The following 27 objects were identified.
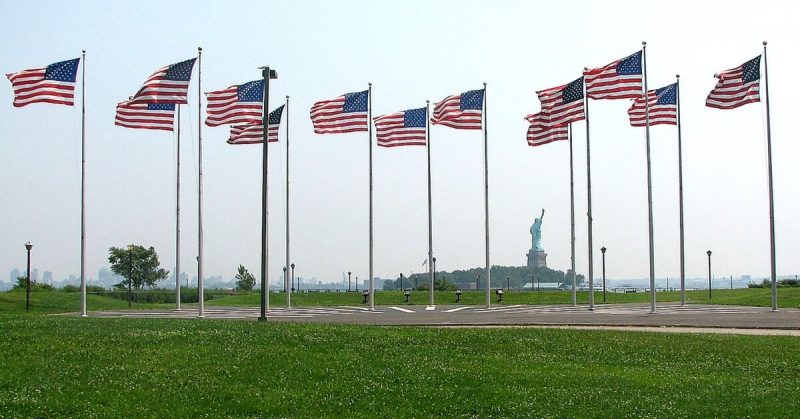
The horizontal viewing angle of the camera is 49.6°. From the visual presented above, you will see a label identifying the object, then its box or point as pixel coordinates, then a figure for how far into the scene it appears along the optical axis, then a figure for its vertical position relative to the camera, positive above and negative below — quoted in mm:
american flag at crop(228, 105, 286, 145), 33812 +5265
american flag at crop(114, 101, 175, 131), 30703 +5446
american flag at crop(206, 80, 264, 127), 30922 +5864
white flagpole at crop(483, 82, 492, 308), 38809 +4399
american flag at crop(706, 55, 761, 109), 33656 +6990
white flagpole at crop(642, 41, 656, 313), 32222 +2482
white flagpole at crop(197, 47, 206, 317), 31078 +2715
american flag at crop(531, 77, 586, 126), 34812 +6622
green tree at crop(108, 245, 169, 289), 83625 +401
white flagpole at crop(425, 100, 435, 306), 38419 +2043
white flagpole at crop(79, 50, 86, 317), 31297 +3535
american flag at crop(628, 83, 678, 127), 36406 +6822
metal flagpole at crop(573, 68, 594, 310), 35781 +3038
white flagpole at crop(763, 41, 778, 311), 33434 +1338
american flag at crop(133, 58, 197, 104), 29391 +6203
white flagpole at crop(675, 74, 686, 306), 37406 +4616
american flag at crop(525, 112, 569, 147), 35875 +5622
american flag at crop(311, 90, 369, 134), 35281 +6281
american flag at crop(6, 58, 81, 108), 29688 +6413
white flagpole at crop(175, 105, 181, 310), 33925 +1391
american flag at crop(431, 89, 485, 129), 37156 +6701
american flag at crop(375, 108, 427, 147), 37156 +5931
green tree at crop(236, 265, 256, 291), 86944 -1274
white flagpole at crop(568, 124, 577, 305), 38688 +3059
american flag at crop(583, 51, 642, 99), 32219 +6917
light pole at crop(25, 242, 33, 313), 39406 -1499
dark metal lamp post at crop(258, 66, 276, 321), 23505 +1503
